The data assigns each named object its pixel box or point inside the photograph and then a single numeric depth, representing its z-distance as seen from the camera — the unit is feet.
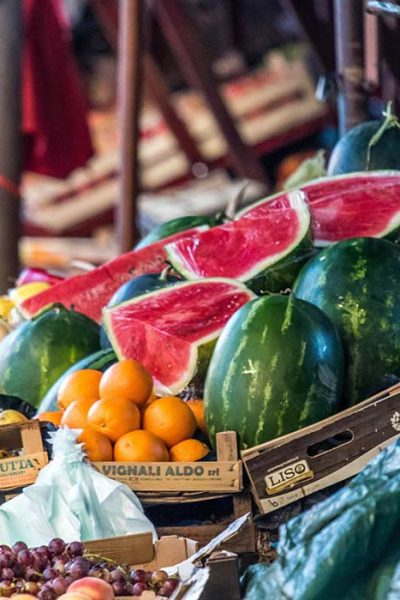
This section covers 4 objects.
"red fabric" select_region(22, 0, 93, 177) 31.59
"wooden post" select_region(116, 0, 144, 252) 24.48
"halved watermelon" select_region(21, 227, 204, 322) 17.58
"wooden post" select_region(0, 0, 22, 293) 26.23
